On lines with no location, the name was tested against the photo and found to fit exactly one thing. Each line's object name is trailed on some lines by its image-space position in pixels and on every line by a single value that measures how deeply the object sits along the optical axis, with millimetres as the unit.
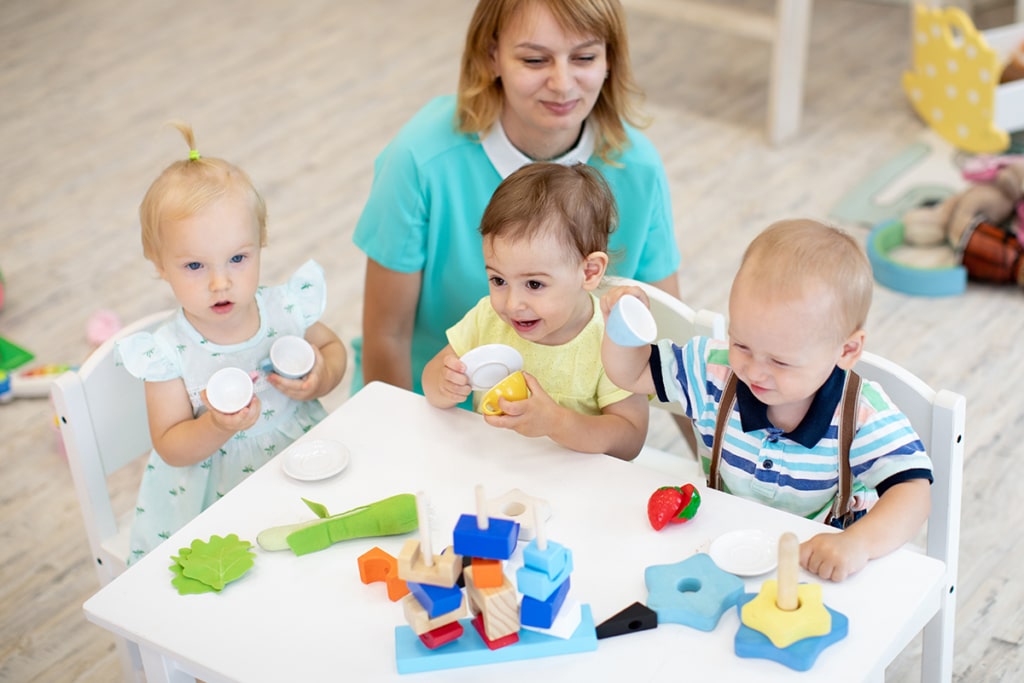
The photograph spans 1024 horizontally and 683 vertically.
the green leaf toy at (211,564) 1246
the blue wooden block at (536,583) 1115
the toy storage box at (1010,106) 2992
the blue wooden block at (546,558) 1111
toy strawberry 1284
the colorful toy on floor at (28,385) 2613
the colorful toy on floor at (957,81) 2932
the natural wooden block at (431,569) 1109
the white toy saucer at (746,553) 1221
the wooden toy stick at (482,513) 1102
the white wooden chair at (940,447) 1372
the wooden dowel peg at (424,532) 1103
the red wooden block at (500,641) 1142
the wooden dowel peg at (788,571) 1081
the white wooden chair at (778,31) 3340
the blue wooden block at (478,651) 1133
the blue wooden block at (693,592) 1166
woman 1757
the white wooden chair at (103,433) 1573
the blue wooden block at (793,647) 1103
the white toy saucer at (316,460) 1400
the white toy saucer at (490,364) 1472
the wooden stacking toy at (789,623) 1104
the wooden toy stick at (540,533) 1097
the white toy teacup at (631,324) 1304
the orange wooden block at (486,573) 1119
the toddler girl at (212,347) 1573
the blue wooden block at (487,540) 1093
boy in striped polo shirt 1253
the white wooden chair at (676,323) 1554
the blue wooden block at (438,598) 1111
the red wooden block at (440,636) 1137
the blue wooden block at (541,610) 1130
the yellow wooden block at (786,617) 1111
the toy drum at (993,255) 2760
